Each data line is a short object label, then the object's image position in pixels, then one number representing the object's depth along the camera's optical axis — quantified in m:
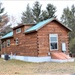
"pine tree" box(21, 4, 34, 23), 30.54
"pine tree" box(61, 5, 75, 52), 23.73
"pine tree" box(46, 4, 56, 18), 26.20
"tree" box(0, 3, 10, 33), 29.19
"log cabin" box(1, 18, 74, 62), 12.62
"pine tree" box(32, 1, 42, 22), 28.13
